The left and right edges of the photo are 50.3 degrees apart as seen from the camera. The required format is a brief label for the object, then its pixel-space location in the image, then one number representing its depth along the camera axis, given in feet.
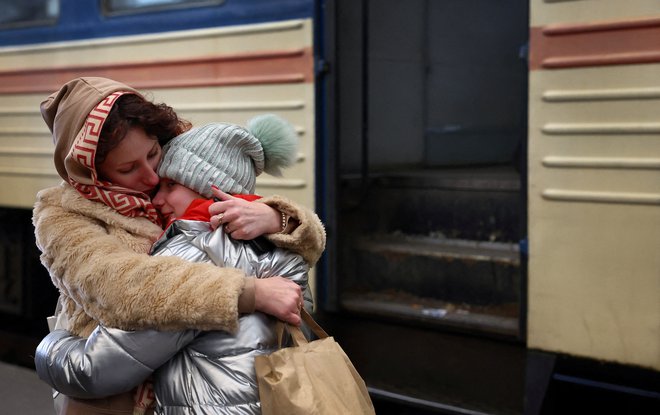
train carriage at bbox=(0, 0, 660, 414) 8.48
